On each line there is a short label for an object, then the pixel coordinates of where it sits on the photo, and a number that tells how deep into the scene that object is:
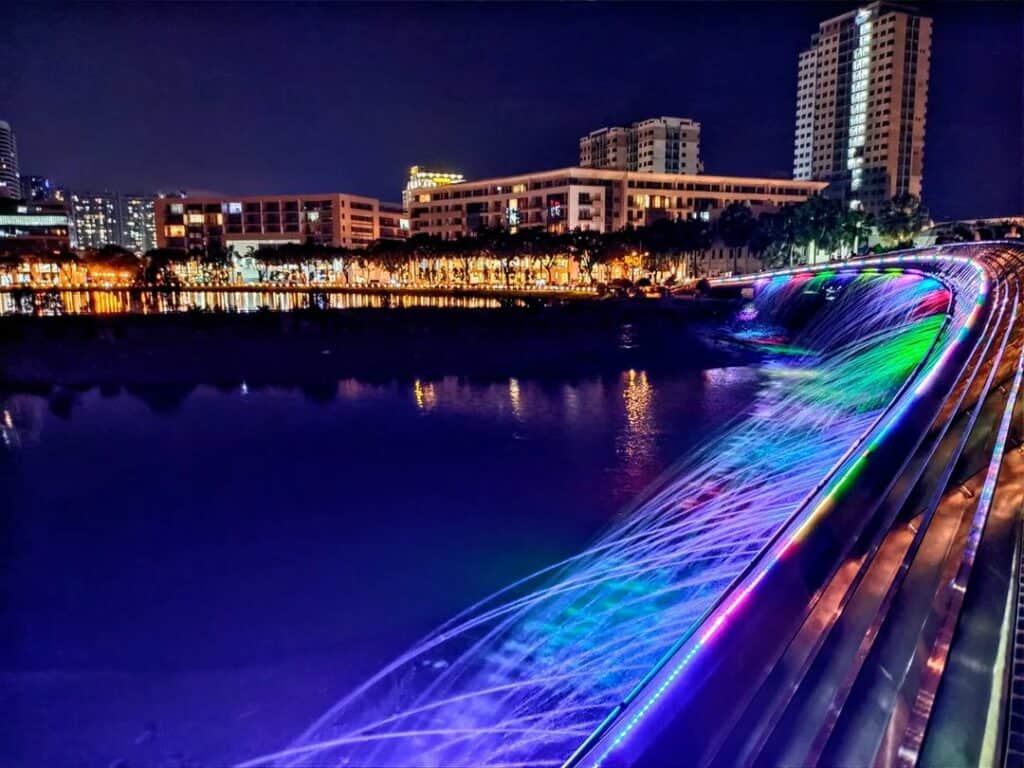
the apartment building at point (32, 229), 121.31
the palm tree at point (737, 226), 81.81
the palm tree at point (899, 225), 80.25
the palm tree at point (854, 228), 74.88
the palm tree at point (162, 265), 94.75
